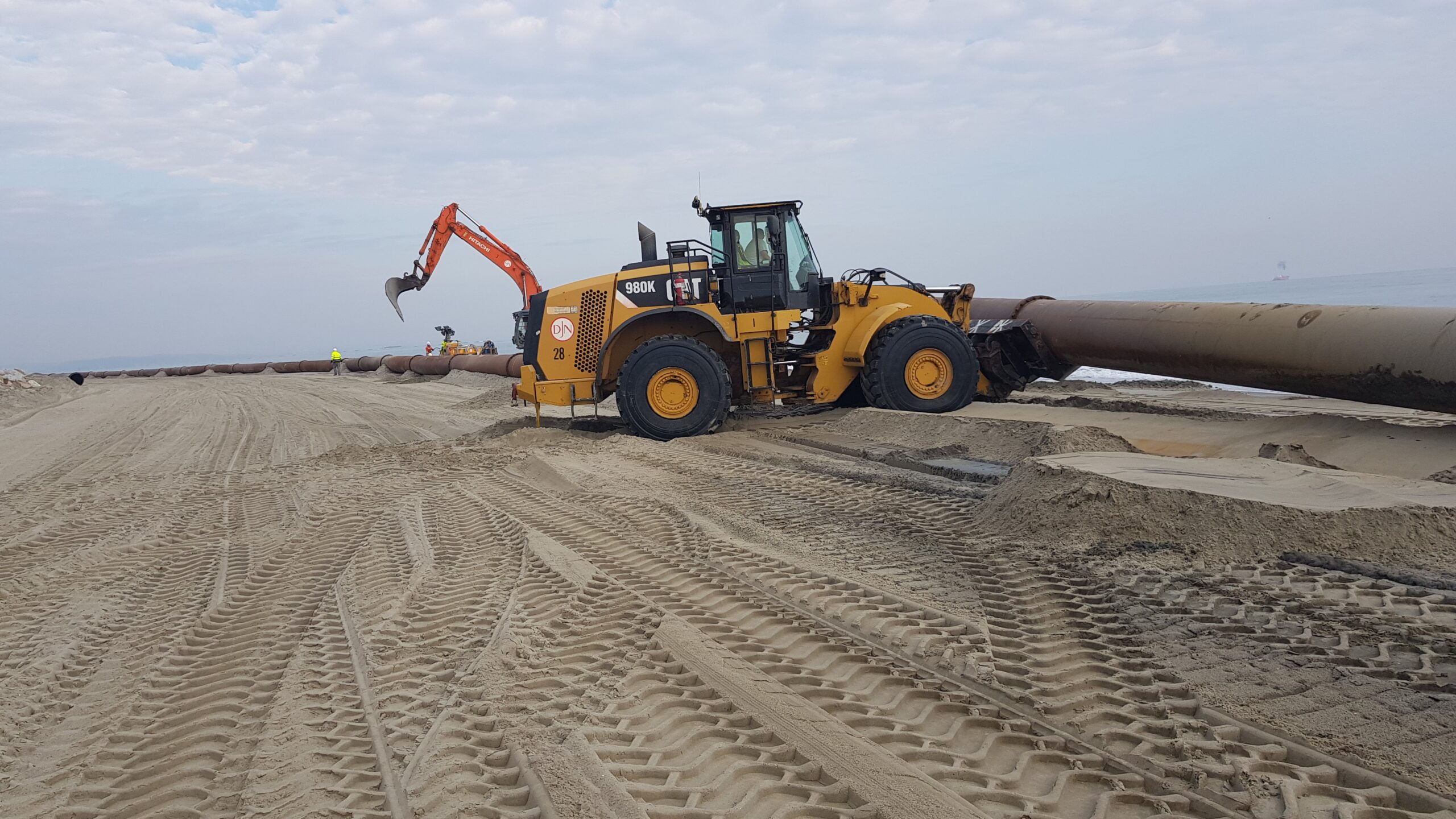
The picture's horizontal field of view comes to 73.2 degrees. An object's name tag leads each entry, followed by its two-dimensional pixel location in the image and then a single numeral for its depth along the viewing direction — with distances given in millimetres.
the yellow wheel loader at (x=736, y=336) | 10789
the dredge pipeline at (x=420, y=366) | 24094
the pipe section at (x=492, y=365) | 21844
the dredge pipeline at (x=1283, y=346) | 7188
